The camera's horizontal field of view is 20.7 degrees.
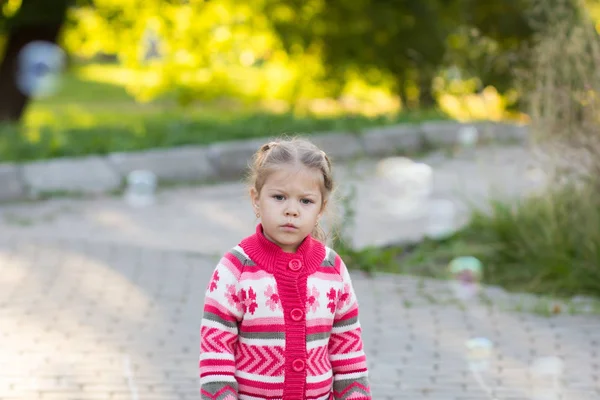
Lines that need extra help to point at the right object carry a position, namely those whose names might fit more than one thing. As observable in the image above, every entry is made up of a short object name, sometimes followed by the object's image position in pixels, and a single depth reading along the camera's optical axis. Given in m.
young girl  4.22
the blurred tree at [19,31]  18.54
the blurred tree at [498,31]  9.49
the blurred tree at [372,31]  23.15
